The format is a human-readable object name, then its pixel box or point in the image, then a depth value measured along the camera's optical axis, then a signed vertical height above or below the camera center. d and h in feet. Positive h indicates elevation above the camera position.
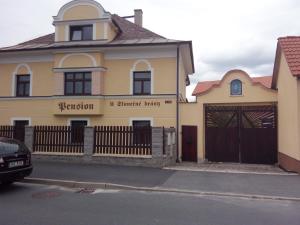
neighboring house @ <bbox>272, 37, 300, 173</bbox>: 44.73 +5.11
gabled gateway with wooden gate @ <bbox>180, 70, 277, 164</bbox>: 59.82 +2.30
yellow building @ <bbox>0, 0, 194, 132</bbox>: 63.62 +11.18
